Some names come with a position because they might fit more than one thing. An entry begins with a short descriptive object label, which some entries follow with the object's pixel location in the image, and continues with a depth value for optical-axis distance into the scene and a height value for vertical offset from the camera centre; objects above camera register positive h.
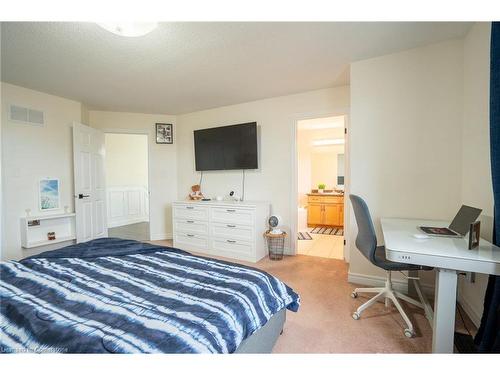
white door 3.45 -0.05
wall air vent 2.95 +0.89
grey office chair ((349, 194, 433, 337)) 1.68 -0.66
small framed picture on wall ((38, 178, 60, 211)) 3.23 -0.19
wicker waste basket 3.32 -1.01
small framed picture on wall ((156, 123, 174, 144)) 4.32 +0.89
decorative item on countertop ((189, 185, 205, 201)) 3.95 -0.26
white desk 1.18 -0.46
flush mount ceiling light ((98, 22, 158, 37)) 1.55 +1.05
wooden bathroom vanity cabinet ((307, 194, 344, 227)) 5.09 -0.74
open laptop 1.58 -0.36
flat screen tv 3.55 +0.53
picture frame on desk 1.28 -0.34
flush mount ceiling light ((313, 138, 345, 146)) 5.40 +0.89
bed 0.87 -0.61
